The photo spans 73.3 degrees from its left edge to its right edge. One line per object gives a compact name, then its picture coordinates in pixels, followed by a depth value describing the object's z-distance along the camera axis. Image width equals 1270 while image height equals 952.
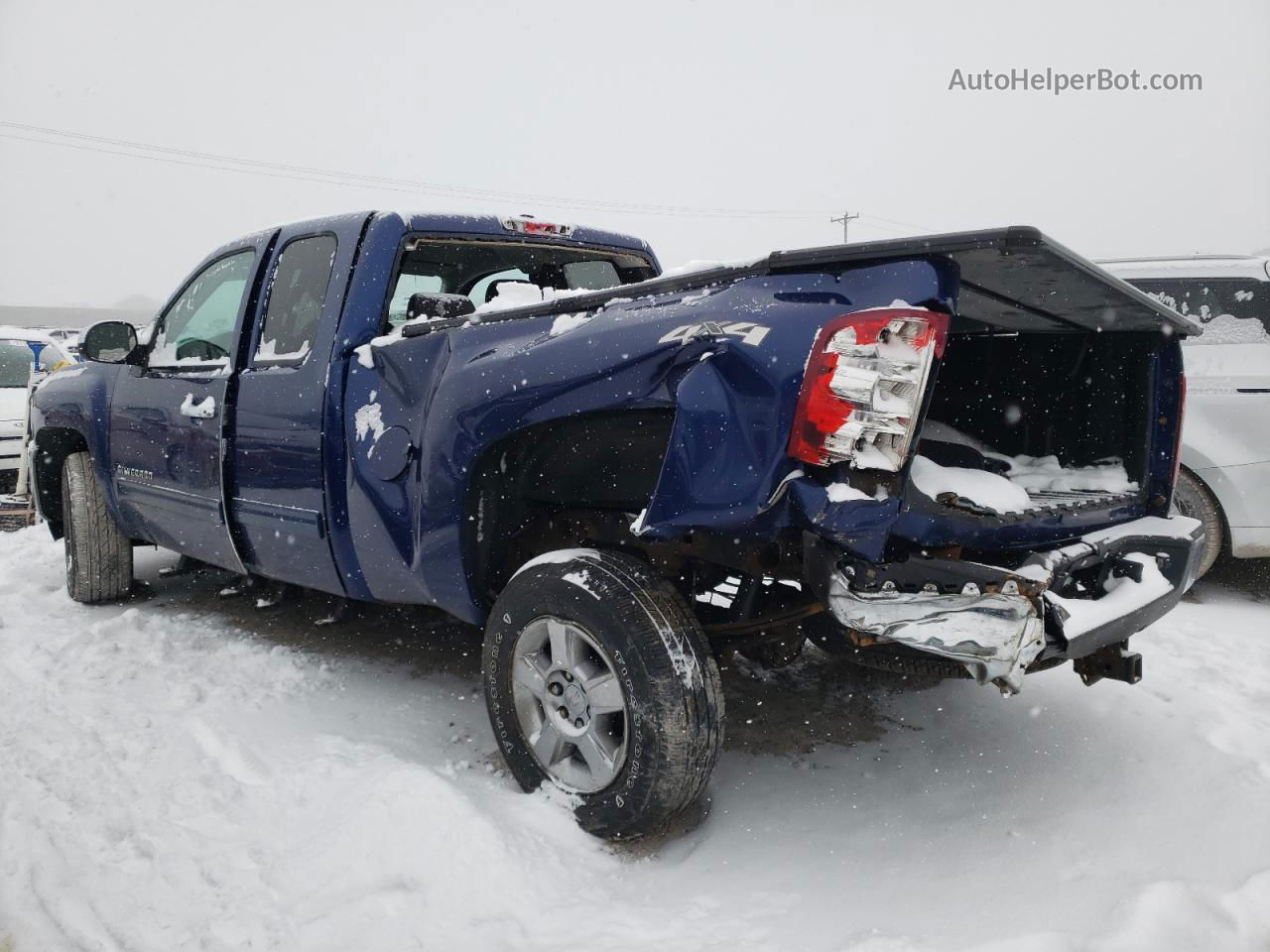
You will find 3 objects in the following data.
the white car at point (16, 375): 8.62
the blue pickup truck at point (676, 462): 1.88
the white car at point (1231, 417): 4.48
